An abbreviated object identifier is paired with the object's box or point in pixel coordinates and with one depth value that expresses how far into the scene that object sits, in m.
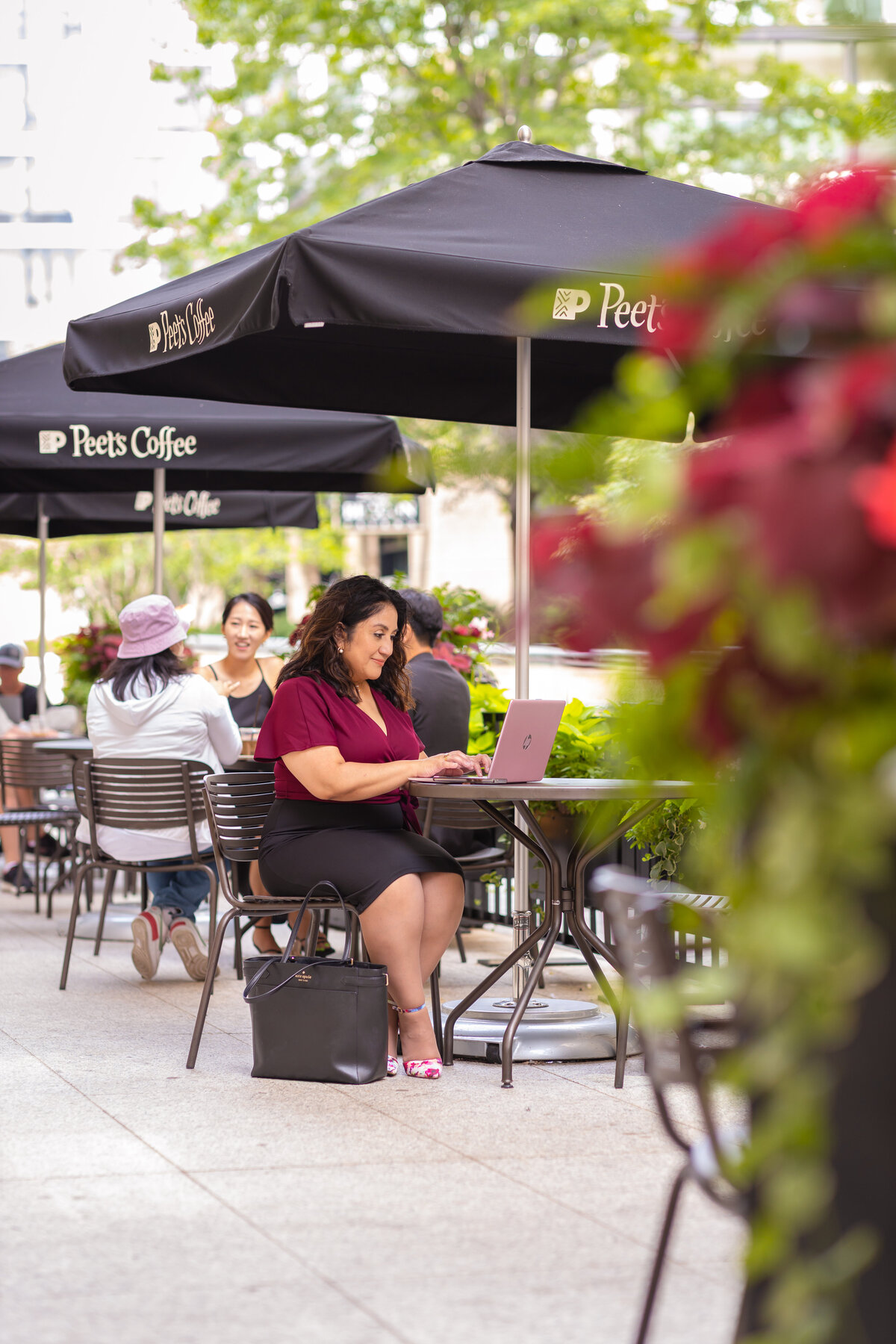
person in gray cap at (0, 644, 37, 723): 11.04
